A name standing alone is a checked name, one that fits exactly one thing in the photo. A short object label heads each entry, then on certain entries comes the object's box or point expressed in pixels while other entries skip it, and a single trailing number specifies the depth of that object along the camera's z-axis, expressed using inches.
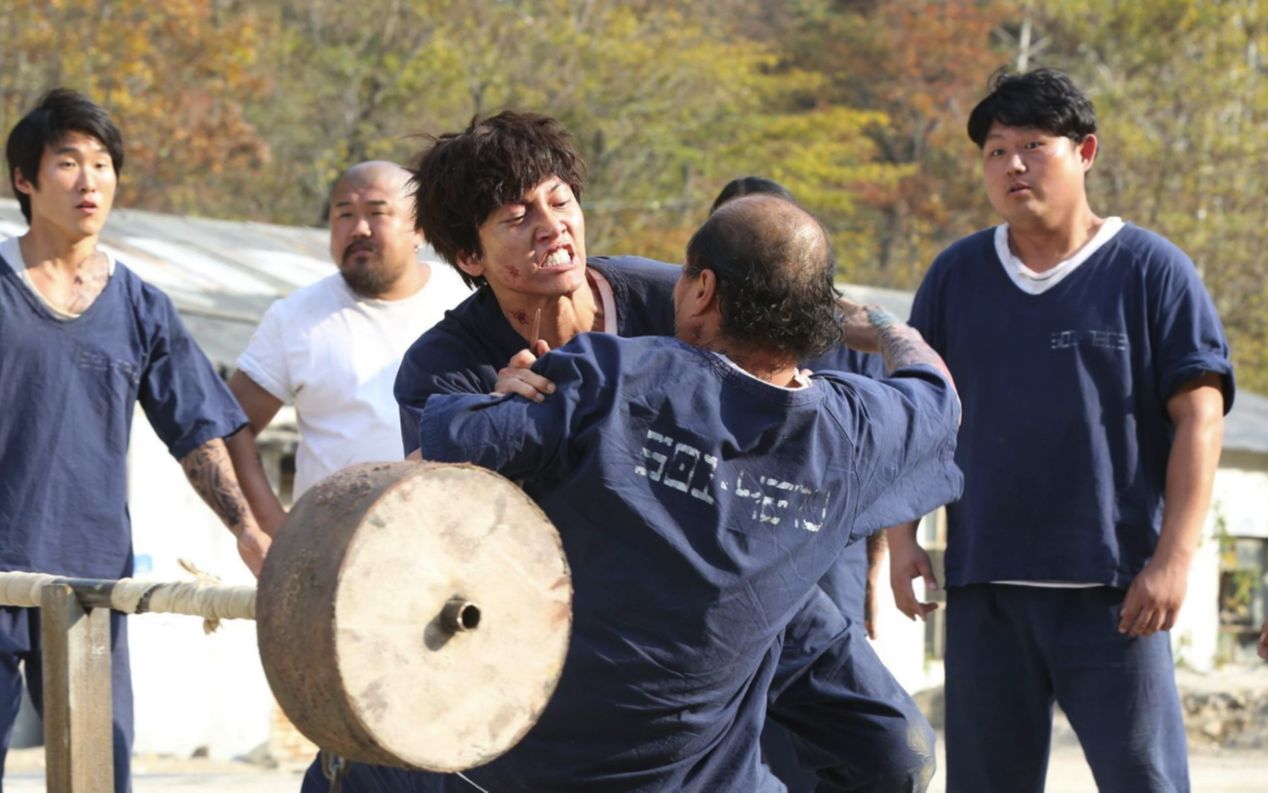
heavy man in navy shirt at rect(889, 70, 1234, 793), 318.0
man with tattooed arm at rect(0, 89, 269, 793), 334.3
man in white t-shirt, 381.2
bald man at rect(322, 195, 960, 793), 209.3
